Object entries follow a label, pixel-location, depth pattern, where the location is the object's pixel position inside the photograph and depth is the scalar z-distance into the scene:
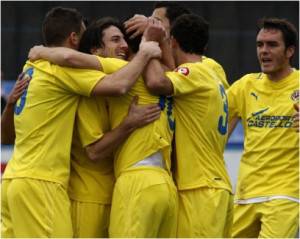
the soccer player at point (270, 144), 17.61
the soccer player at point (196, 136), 14.99
